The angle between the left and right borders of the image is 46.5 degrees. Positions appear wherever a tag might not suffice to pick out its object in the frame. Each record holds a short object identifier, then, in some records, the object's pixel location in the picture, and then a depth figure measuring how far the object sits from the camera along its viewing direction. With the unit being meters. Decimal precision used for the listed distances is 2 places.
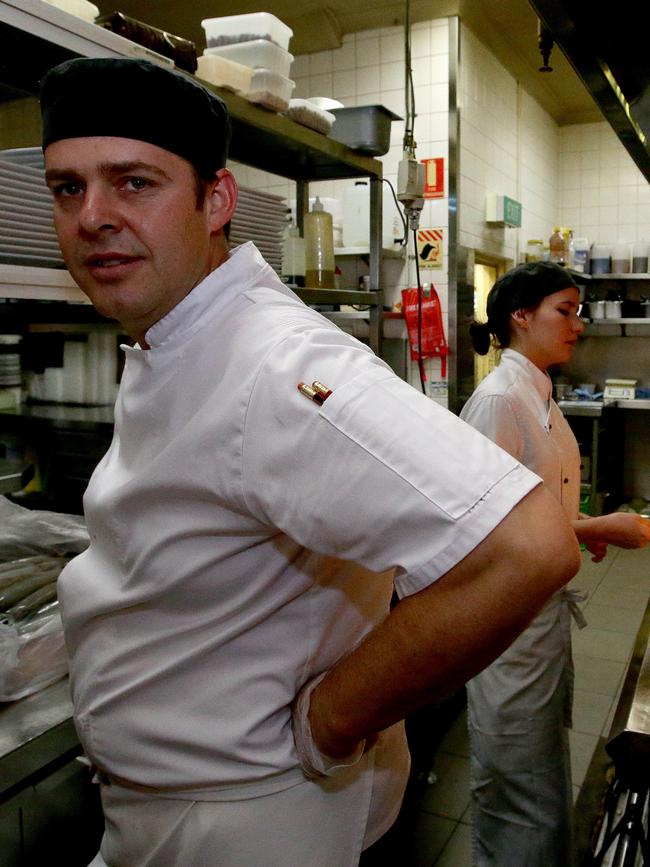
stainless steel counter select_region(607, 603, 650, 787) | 1.41
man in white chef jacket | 0.83
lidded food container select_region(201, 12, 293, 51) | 2.25
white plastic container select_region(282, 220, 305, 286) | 2.87
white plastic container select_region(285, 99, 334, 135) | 2.48
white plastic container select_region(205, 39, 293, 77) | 2.22
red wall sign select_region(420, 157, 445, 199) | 4.51
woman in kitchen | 2.10
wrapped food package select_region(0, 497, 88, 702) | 1.56
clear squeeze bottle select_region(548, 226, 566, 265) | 6.29
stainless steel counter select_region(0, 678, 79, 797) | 1.37
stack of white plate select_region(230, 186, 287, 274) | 2.39
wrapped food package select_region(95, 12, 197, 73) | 1.80
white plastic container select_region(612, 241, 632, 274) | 6.78
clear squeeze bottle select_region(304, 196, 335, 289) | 2.97
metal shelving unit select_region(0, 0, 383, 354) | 1.59
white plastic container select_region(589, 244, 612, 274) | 6.77
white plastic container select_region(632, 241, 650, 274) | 6.76
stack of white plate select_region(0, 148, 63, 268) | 1.66
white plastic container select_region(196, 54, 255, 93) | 2.09
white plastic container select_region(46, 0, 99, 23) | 1.69
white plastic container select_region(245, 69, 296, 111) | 2.21
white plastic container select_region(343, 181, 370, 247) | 4.19
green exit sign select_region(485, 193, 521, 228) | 5.16
